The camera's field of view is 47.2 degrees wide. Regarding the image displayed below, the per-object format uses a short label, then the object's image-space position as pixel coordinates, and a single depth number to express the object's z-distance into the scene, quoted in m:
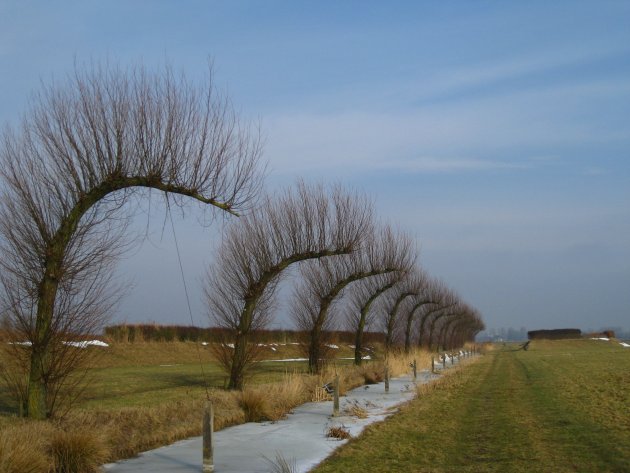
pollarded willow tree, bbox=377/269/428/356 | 44.78
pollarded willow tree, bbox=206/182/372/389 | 20.91
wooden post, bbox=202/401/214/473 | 9.98
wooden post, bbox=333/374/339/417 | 17.06
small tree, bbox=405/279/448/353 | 53.59
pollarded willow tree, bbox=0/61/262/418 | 11.61
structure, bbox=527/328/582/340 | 116.19
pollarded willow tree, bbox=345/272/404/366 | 37.00
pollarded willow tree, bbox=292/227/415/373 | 28.17
